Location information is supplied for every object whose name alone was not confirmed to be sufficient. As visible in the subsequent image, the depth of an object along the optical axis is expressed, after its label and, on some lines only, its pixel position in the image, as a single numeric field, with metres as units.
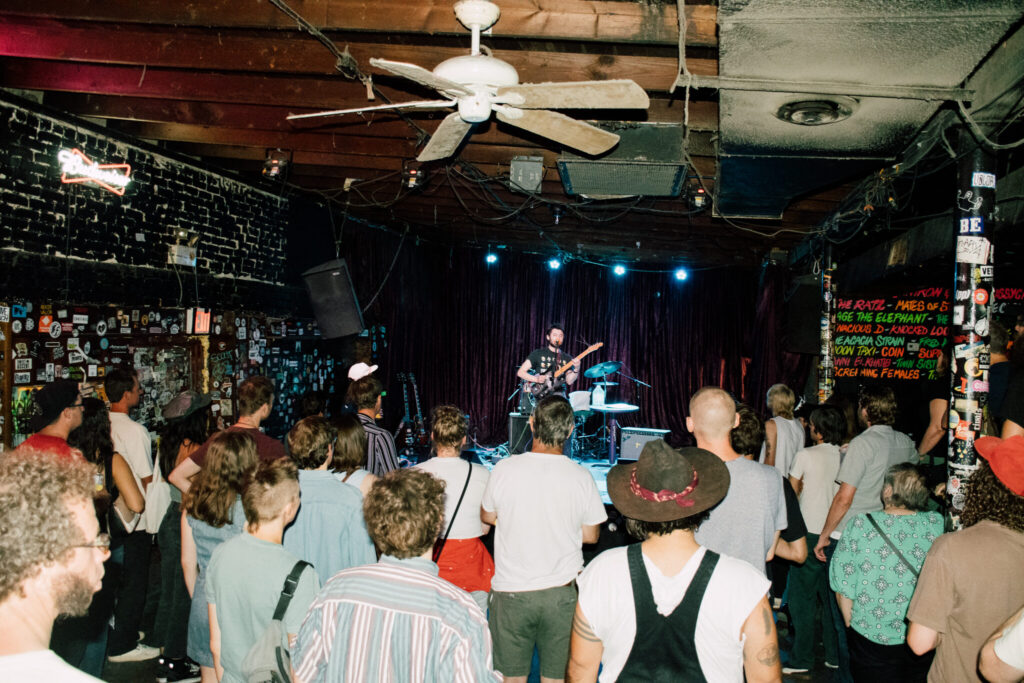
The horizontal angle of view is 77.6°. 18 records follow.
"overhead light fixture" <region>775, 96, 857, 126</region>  3.02
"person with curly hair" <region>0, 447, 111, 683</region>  1.14
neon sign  4.65
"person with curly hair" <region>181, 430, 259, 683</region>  2.78
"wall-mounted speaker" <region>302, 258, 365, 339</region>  6.80
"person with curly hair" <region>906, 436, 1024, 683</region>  1.97
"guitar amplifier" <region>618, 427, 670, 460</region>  8.05
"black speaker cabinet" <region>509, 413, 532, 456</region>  8.05
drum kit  8.48
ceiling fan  2.65
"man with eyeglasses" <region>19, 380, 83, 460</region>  3.24
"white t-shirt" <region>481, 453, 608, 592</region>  2.79
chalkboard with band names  7.84
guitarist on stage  8.69
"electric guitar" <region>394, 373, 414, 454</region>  9.08
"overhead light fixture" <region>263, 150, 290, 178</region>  5.29
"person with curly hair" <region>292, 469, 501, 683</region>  1.72
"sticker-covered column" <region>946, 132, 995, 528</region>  3.10
